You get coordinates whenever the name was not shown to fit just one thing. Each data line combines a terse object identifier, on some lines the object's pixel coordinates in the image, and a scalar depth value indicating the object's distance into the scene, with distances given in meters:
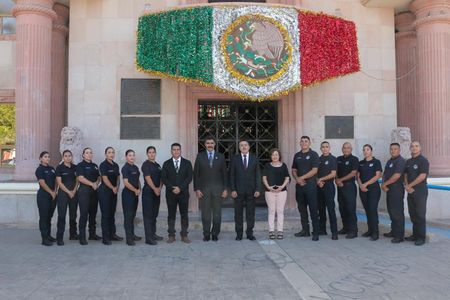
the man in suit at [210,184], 8.09
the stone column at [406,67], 13.16
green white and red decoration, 9.84
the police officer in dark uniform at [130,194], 7.80
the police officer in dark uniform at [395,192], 7.86
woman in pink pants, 8.24
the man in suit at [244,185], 8.14
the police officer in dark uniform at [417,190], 7.61
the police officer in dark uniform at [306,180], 8.24
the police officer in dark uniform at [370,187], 8.18
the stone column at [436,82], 11.30
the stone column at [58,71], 12.33
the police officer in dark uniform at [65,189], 7.82
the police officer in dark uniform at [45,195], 7.83
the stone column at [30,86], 10.48
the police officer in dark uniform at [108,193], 7.88
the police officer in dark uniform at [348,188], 8.41
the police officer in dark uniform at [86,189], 7.87
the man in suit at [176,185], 7.96
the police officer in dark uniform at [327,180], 8.29
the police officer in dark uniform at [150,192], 7.88
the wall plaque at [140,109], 11.09
